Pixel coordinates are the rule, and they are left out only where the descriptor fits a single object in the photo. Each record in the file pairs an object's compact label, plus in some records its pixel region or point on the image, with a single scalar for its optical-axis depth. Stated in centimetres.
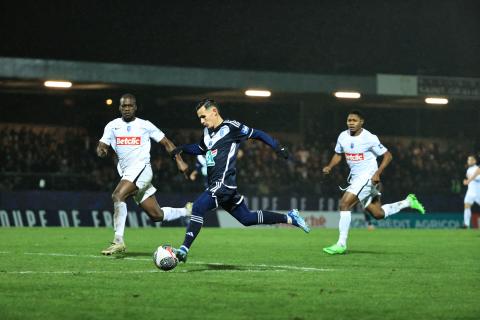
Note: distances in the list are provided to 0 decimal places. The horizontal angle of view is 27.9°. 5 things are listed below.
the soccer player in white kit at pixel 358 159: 1717
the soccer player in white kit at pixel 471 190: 3250
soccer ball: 1162
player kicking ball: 1258
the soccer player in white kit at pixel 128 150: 1542
